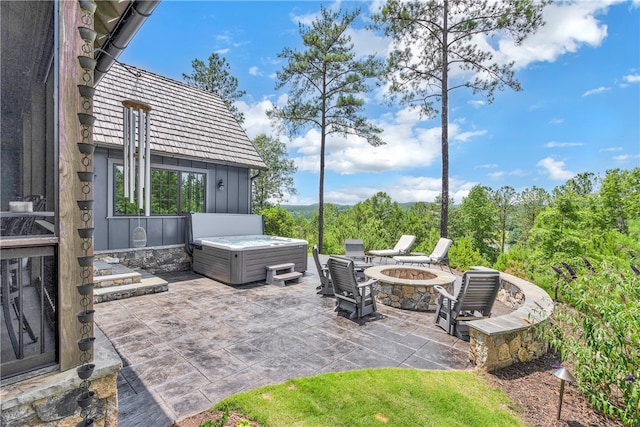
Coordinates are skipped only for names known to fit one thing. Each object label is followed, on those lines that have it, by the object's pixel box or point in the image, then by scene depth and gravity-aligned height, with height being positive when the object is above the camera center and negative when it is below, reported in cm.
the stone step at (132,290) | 538 -153
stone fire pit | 548 -151
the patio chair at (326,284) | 614 -151
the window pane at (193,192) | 848 +57
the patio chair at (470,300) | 416 -128
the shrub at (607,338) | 237 -108
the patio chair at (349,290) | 484 -135
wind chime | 405 +91
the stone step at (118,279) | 568 -135
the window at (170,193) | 729 +52
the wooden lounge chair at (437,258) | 801 -125
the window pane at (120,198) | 720 +32
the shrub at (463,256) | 995 -151
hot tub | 682 -113
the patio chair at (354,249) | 903 -114
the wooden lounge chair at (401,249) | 941 -119
